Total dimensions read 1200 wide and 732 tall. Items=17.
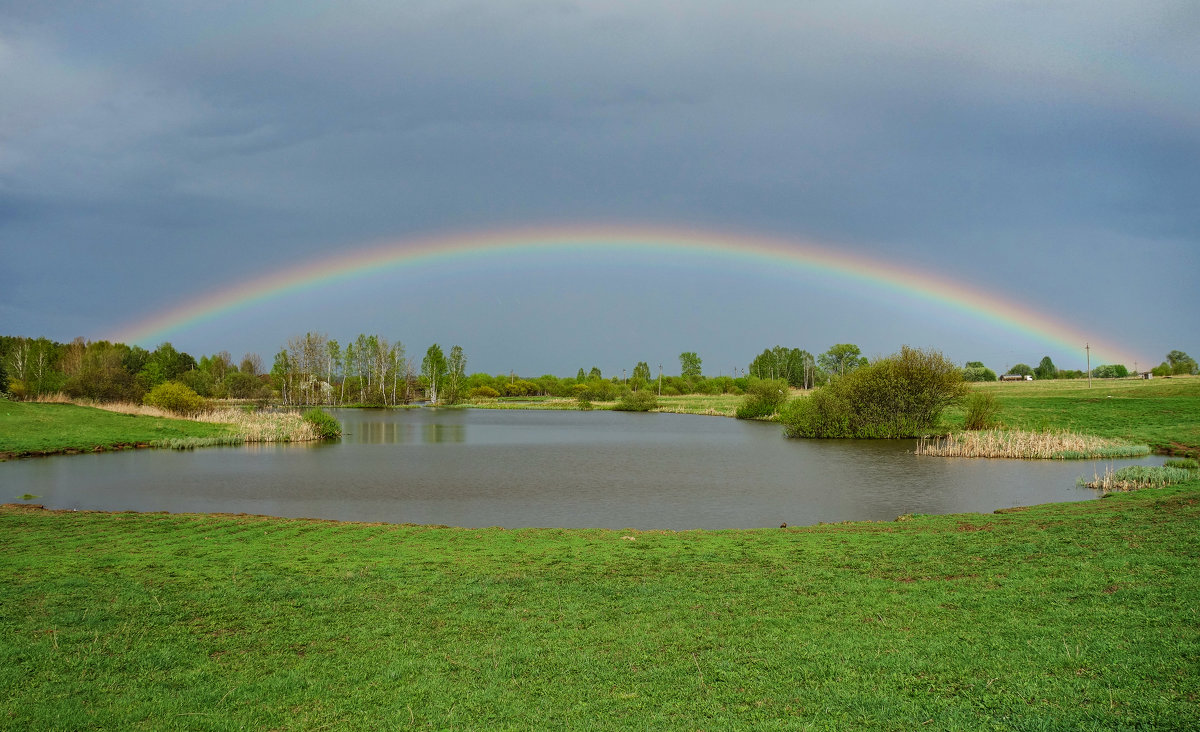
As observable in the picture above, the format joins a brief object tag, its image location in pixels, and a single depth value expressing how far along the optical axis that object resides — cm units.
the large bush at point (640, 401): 10619
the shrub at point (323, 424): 4912
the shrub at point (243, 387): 10969
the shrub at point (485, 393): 14238
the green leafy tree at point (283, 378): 10288
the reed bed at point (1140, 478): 2050
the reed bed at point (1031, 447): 3381
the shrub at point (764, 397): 7606
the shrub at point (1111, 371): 17052
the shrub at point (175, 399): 5525
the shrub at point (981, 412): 4803
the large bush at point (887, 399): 4872
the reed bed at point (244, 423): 4516
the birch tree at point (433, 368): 12393
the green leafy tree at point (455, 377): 12250
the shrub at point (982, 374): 16758
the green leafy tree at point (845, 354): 13500
